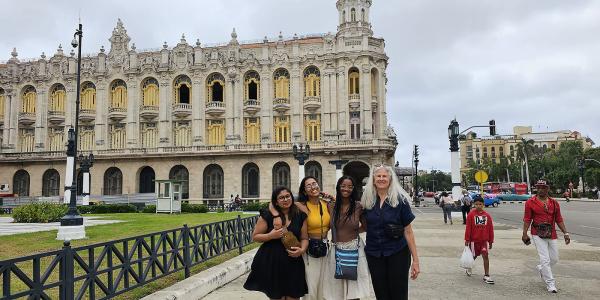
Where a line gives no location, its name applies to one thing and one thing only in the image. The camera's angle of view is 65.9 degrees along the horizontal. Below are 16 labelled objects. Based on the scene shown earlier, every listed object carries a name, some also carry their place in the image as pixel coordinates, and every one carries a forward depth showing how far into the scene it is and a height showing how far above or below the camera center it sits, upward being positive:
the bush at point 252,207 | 34.56 -2.12
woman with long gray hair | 4.99 -0.70
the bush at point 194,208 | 33.31 -2.08
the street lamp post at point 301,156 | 30.56 +1.45
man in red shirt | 7.98 -0.90
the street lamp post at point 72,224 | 13.58 -1.30
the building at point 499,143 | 137.00 +9.92
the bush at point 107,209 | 33.56 -2.06
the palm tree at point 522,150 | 91.69 +5.12
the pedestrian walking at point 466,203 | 20.66 -1.20
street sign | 22.60 -0.01
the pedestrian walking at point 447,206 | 22.65 -1.46
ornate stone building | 41.94 +6.43
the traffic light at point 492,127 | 28.50 +3.00
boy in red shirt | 8.85 -1.08
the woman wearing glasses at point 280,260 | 5.28 -0.94
